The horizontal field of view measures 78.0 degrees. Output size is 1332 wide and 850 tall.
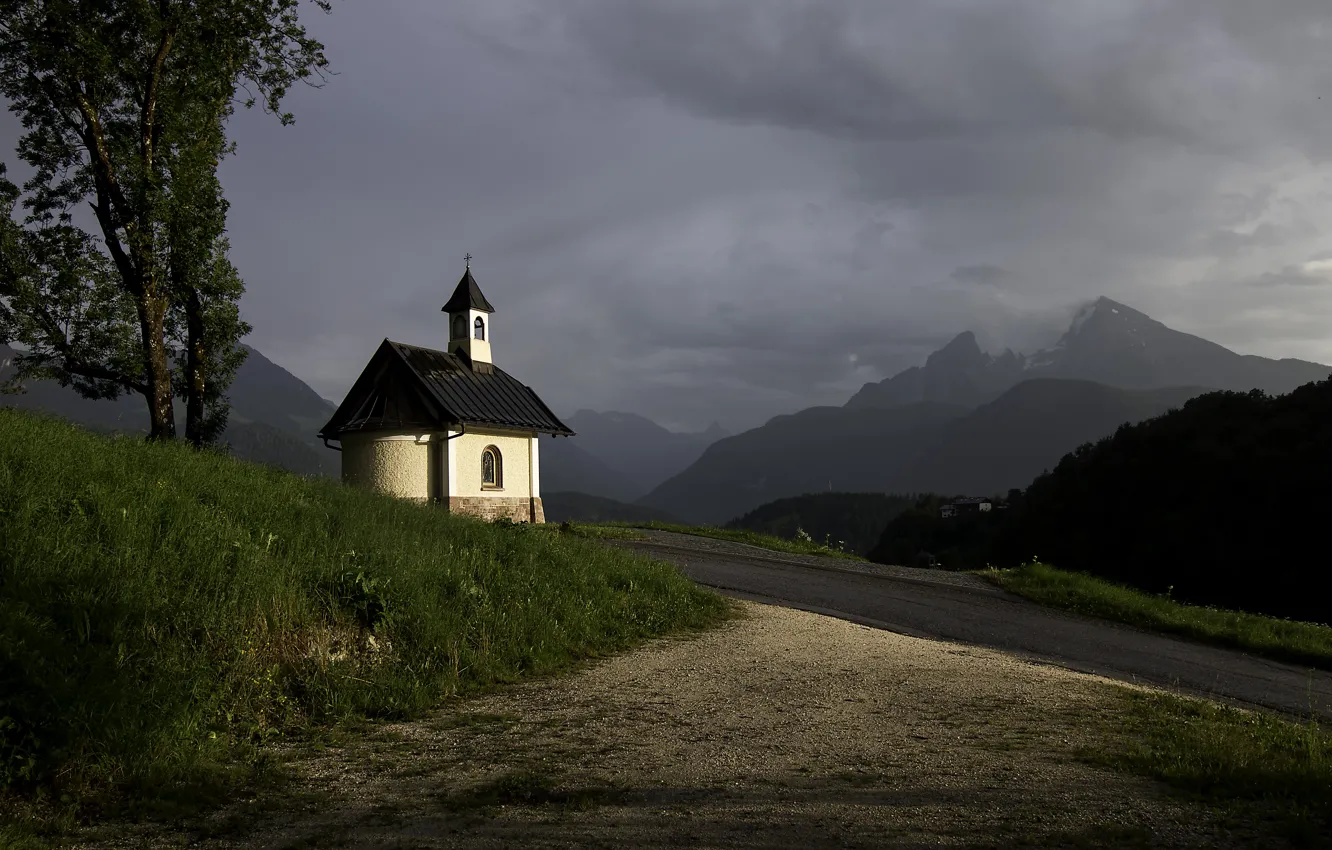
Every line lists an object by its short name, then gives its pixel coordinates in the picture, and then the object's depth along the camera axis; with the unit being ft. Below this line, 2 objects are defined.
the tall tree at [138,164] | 57.41
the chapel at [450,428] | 85.66
